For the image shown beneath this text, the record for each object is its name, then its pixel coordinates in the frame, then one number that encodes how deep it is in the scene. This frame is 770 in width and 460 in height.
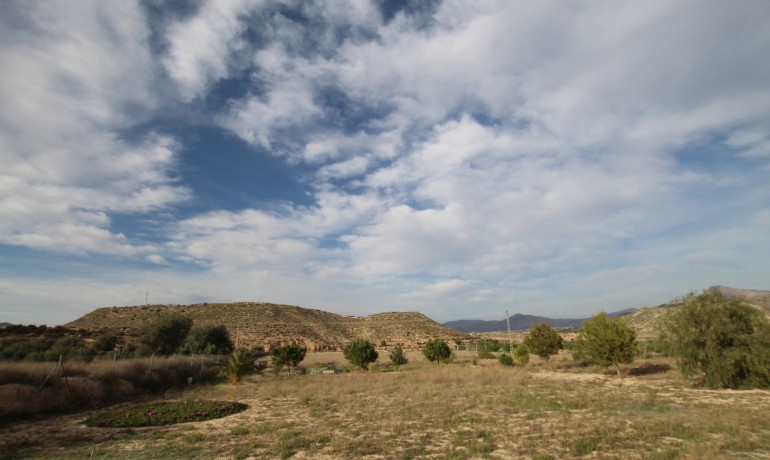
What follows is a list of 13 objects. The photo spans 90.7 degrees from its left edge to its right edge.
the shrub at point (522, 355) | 32.00
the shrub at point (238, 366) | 26.42
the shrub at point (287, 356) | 31.02
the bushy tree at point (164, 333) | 39.69
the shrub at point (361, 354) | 34.12
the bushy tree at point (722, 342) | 16.94
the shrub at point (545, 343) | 30.06
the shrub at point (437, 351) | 36.22
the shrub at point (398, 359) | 35.81
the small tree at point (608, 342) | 23.30
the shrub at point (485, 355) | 39.83
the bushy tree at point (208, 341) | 39.66
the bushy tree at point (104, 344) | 36.58
